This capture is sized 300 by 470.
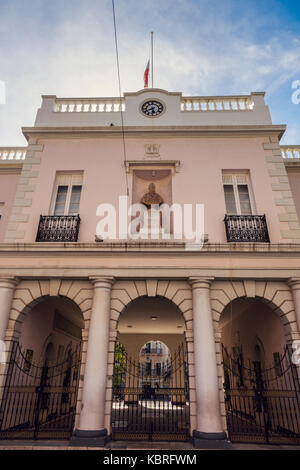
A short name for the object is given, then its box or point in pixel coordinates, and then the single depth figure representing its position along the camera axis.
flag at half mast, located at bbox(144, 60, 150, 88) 11.62
